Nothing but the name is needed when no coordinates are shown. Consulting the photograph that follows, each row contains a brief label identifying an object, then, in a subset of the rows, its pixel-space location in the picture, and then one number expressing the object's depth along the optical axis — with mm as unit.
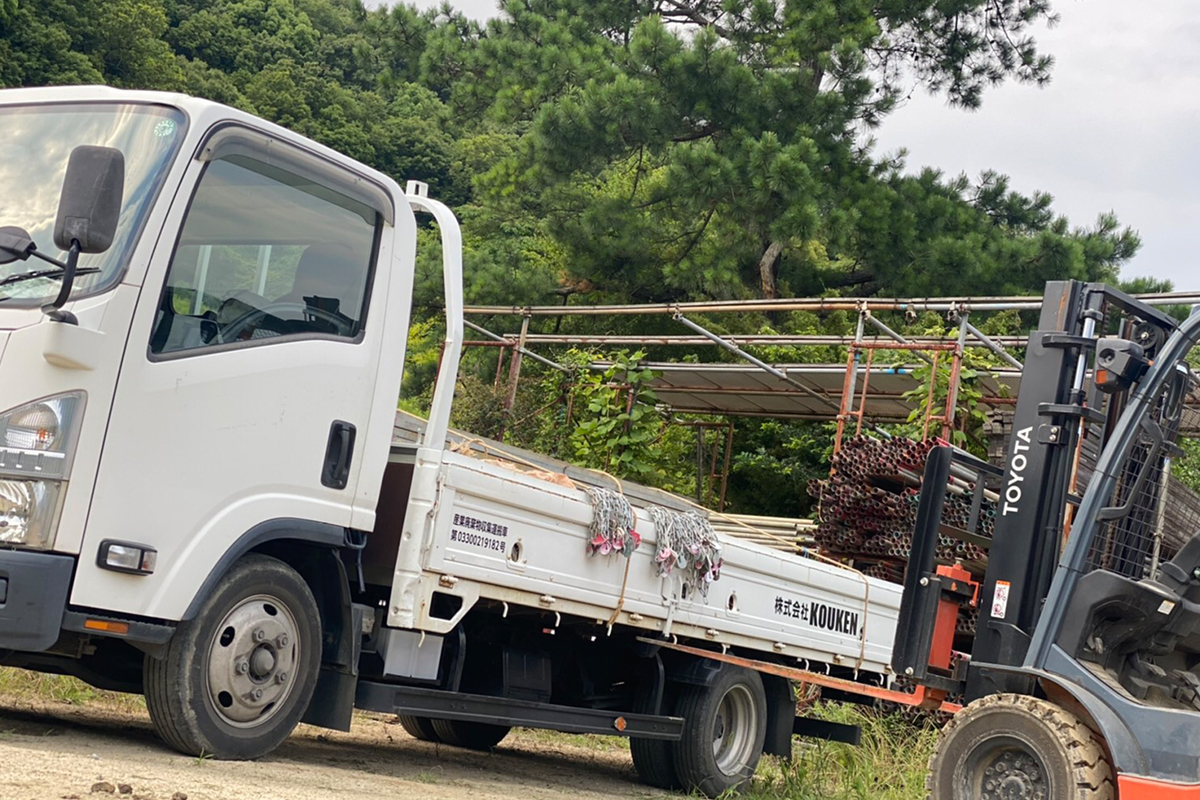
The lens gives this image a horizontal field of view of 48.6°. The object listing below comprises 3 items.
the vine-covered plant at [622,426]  17594
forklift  5637
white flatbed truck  5098
